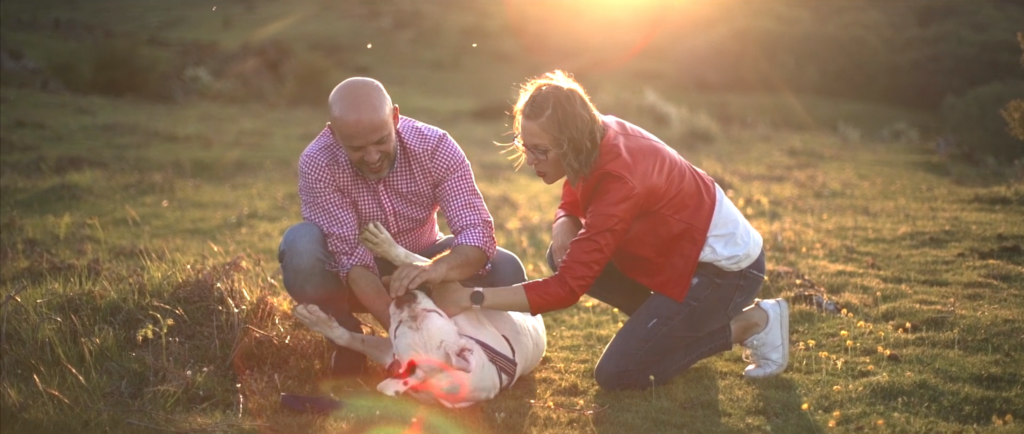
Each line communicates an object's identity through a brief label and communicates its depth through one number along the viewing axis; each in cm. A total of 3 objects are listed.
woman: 474
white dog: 452
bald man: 494
